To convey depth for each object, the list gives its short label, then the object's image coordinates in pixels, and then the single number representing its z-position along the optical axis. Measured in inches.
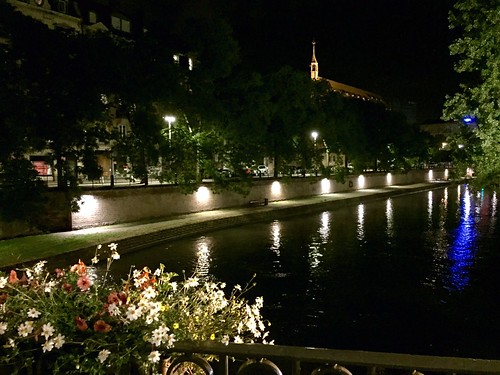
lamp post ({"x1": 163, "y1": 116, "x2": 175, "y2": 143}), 1077.6
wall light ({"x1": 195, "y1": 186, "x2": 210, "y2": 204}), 1201.1
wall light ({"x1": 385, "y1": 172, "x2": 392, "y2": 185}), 2337.2
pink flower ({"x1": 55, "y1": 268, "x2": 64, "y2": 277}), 196.7
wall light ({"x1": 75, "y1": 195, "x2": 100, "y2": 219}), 919.8
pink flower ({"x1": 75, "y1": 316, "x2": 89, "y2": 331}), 148.1
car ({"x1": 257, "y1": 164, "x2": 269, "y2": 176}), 1935.5
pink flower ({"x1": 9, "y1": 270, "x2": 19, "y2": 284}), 187.2
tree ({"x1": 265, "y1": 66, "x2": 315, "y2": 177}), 1358.3
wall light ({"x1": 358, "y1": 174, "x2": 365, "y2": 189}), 2066.7
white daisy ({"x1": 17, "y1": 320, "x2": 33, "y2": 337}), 147.3
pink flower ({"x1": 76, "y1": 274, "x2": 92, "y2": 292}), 164.1
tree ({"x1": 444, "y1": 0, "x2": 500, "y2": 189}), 365.4
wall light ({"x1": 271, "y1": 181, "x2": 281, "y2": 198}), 1487.5
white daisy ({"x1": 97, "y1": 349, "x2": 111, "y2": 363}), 140.3
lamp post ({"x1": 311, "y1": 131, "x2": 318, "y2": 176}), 1588.3
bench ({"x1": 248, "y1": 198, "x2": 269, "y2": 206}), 1337.4
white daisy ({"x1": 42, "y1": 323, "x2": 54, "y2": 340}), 144.1
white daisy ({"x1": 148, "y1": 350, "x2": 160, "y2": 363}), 143.2
